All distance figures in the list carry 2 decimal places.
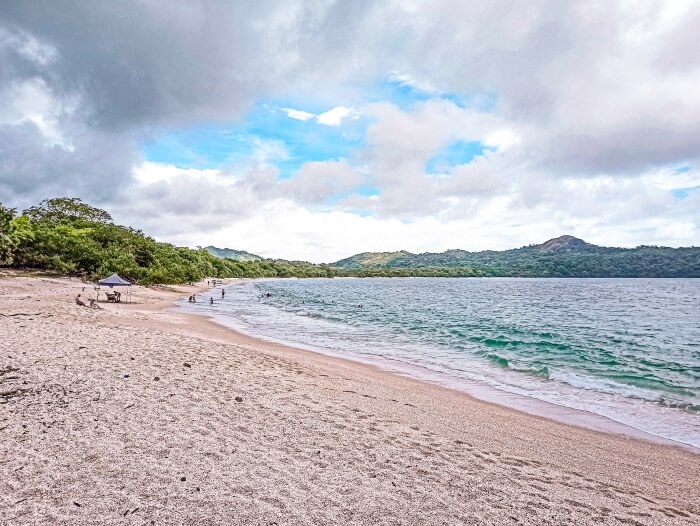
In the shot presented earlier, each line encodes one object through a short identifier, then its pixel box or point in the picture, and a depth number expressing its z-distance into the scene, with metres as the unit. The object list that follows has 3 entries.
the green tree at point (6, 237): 43.22
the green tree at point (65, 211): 73.81
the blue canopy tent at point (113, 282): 33.09
